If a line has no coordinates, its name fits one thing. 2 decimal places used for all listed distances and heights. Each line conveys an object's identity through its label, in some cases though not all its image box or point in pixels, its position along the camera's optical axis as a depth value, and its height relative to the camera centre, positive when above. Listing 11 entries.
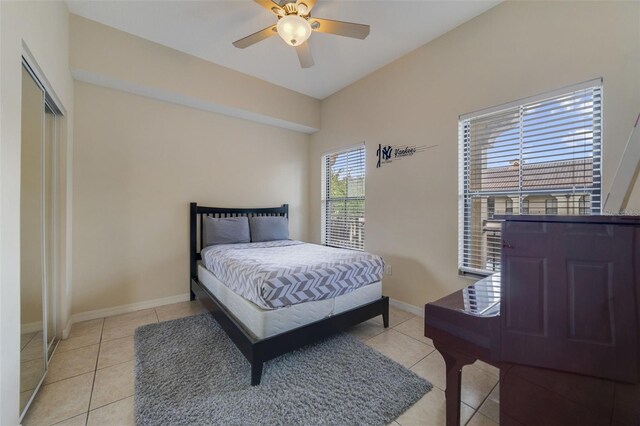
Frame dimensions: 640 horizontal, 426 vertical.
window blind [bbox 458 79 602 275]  1.85 +0.42
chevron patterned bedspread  1.87 -0.52
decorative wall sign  2.88 +0.71
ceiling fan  1.92 +1.49
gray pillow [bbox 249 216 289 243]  3.55 -0.25
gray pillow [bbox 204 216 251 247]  3.24 -0.27
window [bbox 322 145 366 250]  3.68 +0.20
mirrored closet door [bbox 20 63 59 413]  1.47 -0.19
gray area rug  1.46 -1.17
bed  1.82 -0.75
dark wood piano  0.74 -0.35
